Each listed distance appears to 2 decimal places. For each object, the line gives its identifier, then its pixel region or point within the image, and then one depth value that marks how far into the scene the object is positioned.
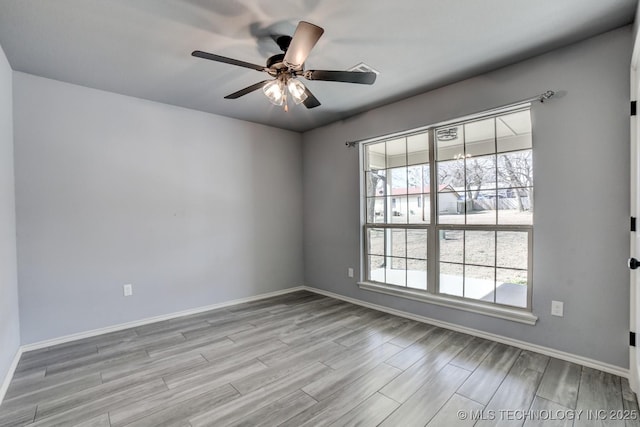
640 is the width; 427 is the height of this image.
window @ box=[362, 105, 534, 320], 2.75
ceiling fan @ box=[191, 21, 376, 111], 1.71
